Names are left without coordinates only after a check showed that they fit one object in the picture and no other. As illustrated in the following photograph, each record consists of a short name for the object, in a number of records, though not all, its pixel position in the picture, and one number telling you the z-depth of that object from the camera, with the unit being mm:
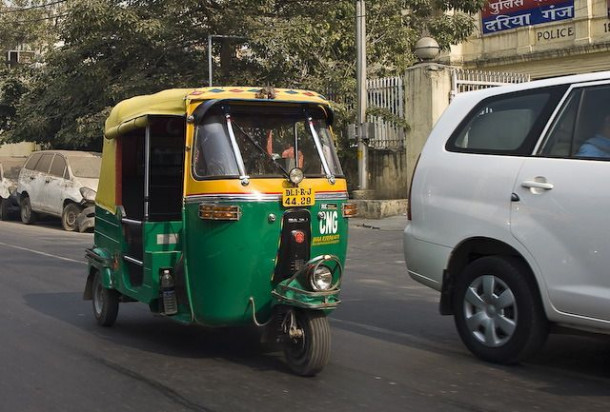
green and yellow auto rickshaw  5078
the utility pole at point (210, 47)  17766
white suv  4797
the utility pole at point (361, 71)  17594
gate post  16938
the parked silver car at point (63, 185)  16719
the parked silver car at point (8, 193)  20406
